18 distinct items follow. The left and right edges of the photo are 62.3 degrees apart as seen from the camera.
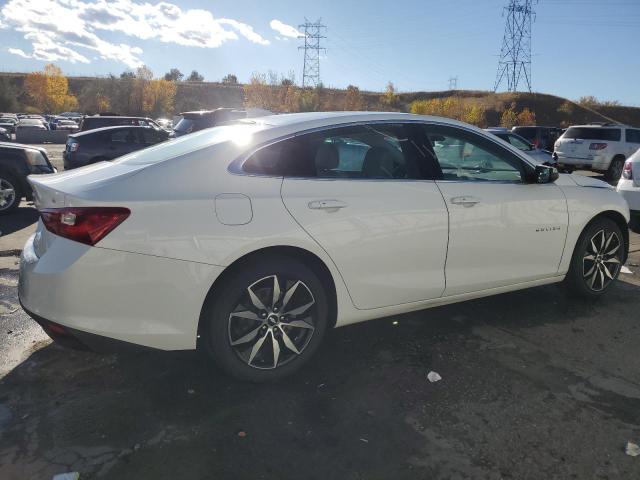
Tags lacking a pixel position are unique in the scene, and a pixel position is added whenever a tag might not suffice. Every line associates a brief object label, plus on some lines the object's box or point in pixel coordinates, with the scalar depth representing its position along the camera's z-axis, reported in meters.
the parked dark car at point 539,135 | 20.34
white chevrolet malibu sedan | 2.75
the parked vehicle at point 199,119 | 14.52
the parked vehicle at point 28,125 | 35.88
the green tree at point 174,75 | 142.18
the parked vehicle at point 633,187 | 6.95
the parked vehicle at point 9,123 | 41.25
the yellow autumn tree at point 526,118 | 66.19
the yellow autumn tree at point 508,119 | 64.25
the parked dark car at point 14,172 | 8.66
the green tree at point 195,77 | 142.68
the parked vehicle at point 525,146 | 14.06
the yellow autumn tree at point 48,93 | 95.19
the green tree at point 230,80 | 131.32
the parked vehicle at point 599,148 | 15.92
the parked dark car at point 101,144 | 11.98
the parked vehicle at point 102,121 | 16.47
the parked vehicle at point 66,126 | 38.99
